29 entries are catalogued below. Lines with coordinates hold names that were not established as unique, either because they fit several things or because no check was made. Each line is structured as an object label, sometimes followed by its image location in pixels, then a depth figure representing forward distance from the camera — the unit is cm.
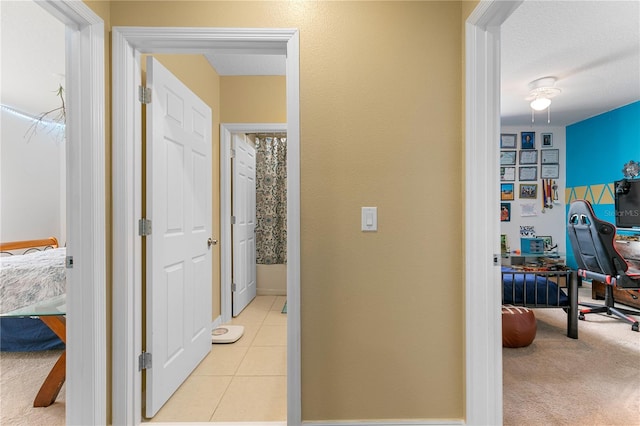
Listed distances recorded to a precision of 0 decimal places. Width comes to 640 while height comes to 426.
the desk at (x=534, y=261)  294
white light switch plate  157
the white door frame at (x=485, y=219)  144
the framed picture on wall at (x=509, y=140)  518
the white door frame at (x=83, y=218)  141
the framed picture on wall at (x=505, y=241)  505
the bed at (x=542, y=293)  277
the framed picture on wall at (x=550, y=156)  516
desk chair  304
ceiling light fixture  343
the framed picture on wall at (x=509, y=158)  516
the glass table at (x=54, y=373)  184
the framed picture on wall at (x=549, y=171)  516
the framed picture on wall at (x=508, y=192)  516
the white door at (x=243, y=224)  342
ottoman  256
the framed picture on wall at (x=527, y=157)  514
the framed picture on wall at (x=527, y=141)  515
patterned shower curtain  448
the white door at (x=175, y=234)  172
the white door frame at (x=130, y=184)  153
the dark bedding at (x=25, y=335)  246
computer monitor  396
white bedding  234
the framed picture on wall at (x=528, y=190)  515
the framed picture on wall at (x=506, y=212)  516
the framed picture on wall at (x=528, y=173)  515
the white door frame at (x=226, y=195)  319
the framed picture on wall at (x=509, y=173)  518
